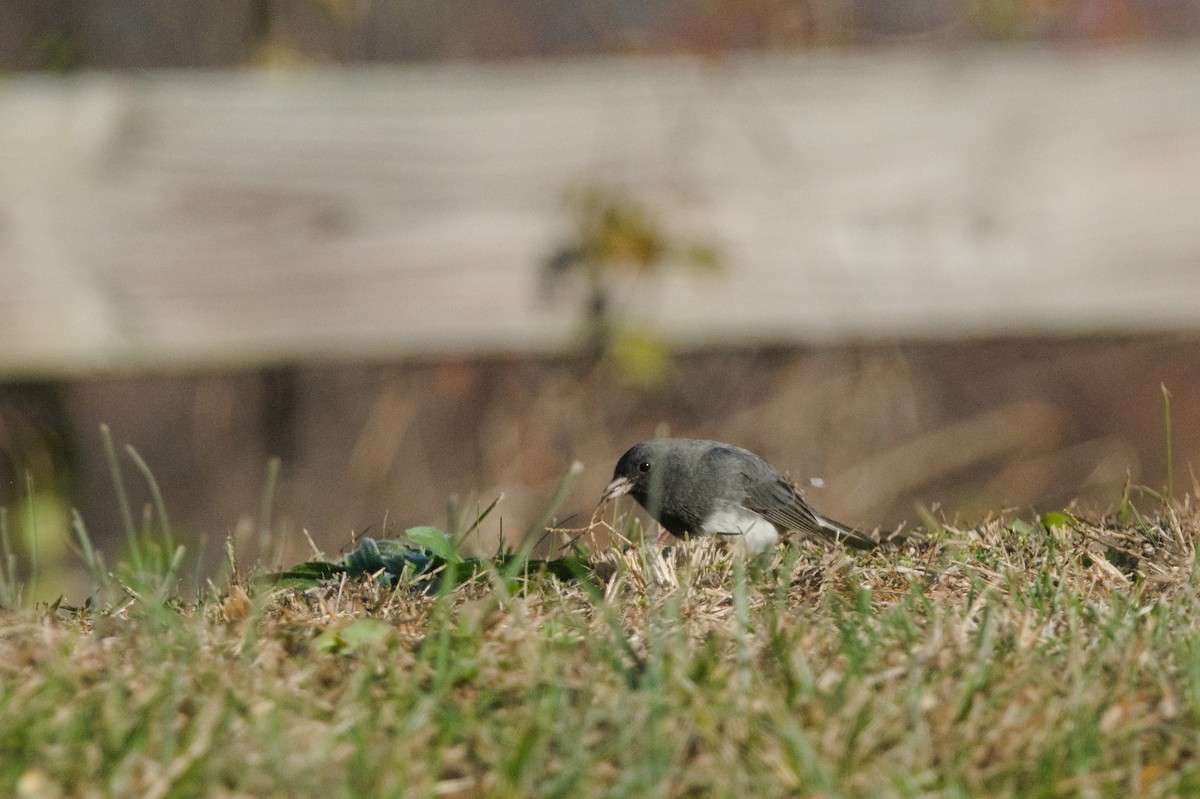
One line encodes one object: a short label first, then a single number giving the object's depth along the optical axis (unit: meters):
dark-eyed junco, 8.10
